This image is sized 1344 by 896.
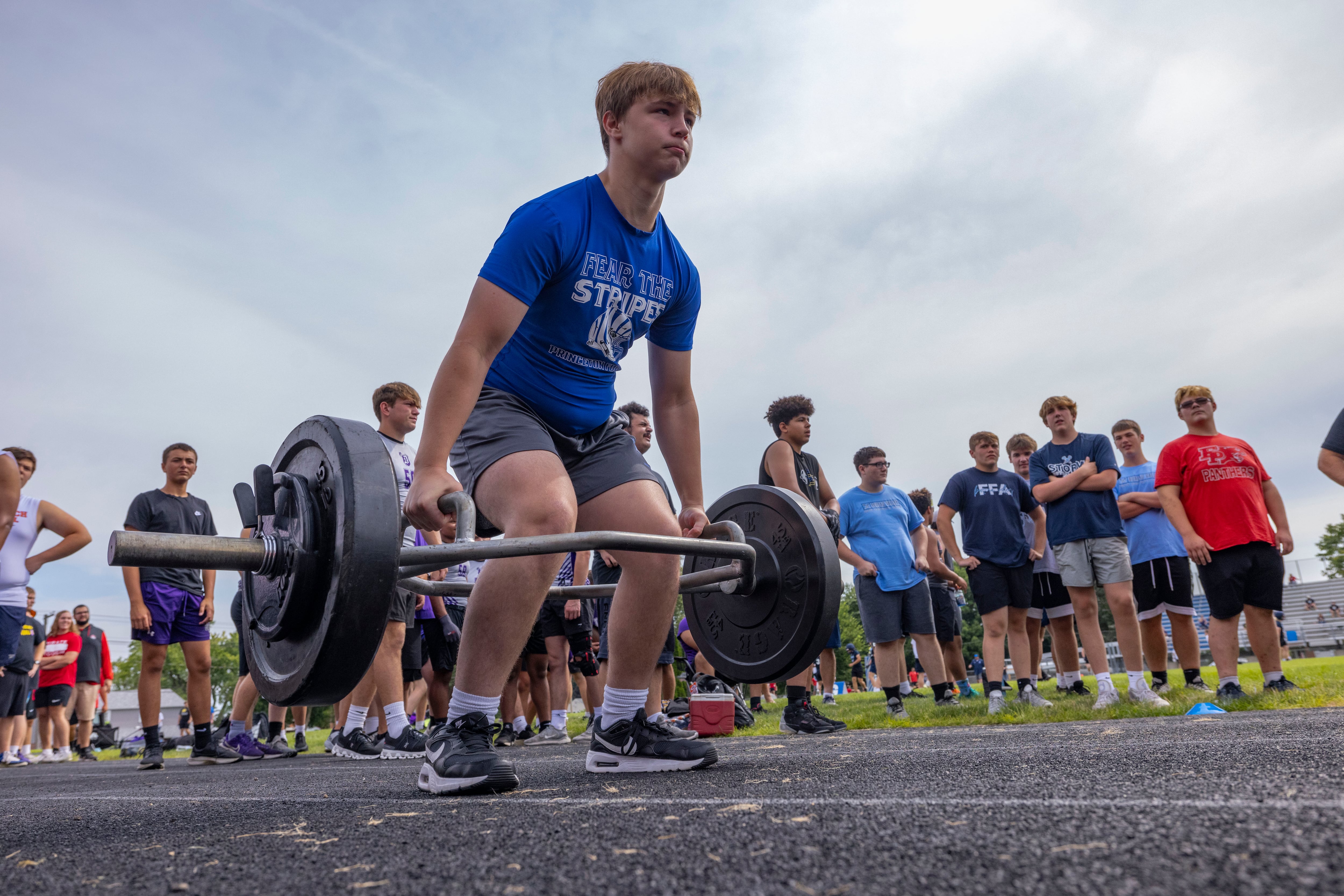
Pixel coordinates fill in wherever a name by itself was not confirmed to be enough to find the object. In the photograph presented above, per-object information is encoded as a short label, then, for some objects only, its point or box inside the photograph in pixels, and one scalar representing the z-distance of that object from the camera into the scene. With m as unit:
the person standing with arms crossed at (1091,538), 5.88
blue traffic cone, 4.72
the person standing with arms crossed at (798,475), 5.68
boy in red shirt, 5.47
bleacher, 45.53
